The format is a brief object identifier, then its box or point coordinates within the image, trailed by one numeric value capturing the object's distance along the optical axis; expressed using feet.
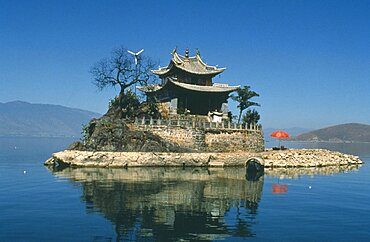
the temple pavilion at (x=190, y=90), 198.39
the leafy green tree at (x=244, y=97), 214.07
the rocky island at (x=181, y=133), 160.76
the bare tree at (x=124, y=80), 187.73
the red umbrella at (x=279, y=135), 206.28
